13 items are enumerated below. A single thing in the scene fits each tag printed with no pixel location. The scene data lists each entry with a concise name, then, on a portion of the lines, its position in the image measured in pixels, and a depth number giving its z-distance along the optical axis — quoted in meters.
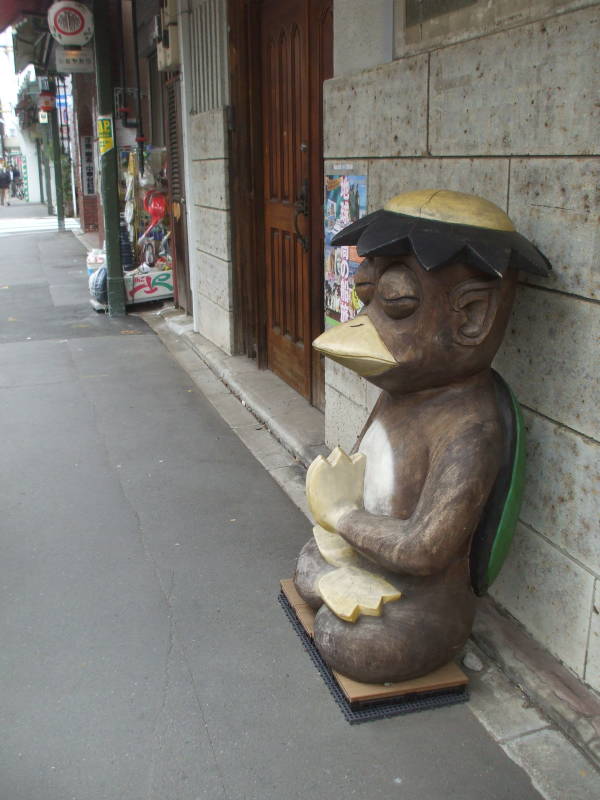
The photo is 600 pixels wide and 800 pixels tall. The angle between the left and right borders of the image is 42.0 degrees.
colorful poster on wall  3.94
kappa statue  2.36
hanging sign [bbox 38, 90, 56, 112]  19.96
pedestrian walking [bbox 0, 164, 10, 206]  33.62
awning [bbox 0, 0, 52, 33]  11.29
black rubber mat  2.58
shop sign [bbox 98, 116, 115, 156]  8.55
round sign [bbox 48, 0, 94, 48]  8.84
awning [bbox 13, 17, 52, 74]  15.08
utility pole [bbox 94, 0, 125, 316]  8.46
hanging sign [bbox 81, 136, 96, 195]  18.48
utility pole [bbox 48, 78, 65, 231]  21.83
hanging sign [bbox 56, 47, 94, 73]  10.23
